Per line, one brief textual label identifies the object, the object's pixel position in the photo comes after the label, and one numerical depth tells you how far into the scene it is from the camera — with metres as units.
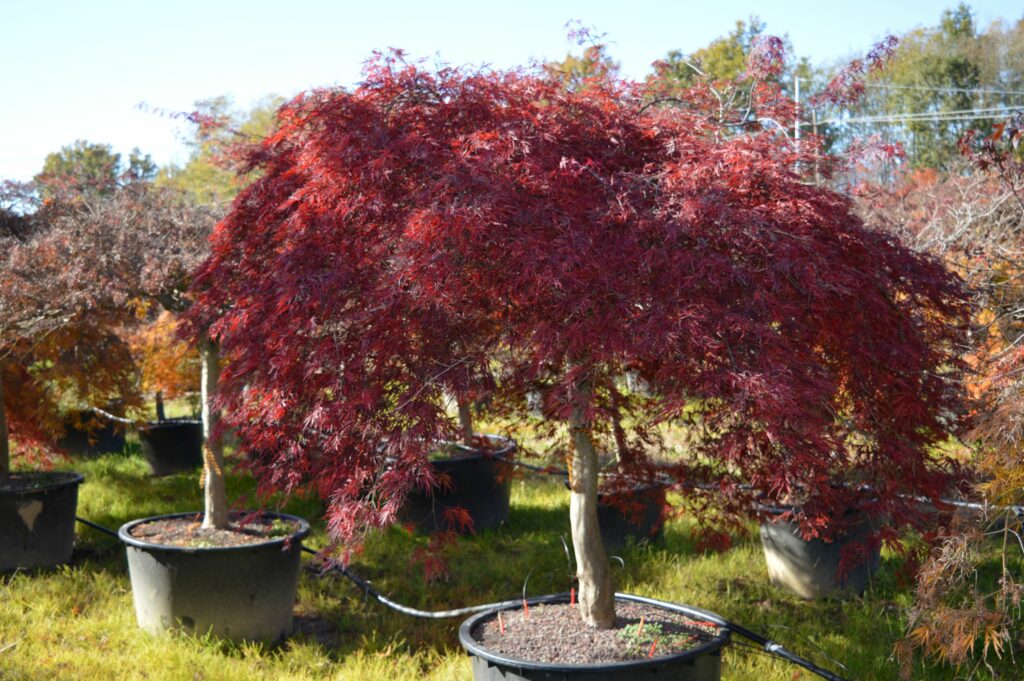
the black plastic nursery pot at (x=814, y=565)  5.35
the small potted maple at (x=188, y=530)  4.66
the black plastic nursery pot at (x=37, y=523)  5.79
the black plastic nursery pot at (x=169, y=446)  8.98
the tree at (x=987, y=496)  2.95
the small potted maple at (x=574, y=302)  2.81
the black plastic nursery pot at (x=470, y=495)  6.82
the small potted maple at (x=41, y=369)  5.59
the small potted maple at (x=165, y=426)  8.98
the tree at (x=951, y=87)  22.33
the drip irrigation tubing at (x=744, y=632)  3.50
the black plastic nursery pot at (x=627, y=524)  6.20
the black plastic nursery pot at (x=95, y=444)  9.84
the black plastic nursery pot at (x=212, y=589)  4.66
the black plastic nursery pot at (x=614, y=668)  3.10
